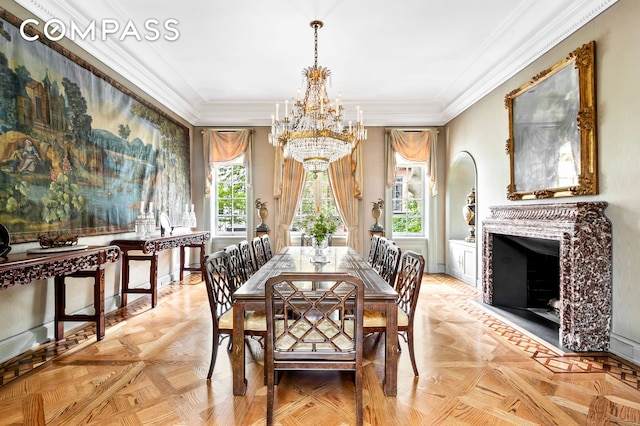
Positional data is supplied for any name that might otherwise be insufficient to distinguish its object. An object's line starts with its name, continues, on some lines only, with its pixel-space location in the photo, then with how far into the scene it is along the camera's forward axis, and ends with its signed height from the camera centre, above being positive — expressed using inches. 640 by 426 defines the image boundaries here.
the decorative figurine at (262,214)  270.8 +0.5
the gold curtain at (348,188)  277.3 +20.9
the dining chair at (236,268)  117.9 -19.0
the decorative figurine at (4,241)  101.6 -7.3
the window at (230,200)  291.1 +12.6
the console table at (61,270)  96.4 -17.0
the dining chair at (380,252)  150.1 -17.5
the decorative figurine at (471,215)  244.8 -1.3
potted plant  140.6 -6.1
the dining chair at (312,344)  74.1 -29.9
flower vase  145.1 -15.3
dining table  89.9 -26.9
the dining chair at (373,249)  168.9 -17.8
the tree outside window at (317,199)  287.6 +12.6
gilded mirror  129.7 +34.7
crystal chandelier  152.3 +36.1
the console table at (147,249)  168.6 -16.9
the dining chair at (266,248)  180.7 -17.7
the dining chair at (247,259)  137.9 -18.3
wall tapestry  116.0 +30.1
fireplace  122.1 -16.8
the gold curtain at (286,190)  278.5 +19.7
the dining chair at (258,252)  160.9 -17.9
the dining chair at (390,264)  126.1 -19.7
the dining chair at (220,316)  96.4 -30.1
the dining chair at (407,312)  99.0 -30.0
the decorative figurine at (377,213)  272.2 +0.6
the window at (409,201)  289.6 +10.5
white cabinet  234.2 -34.5
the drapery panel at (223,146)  278.7 +55.6
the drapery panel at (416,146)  277.4 +54.2
